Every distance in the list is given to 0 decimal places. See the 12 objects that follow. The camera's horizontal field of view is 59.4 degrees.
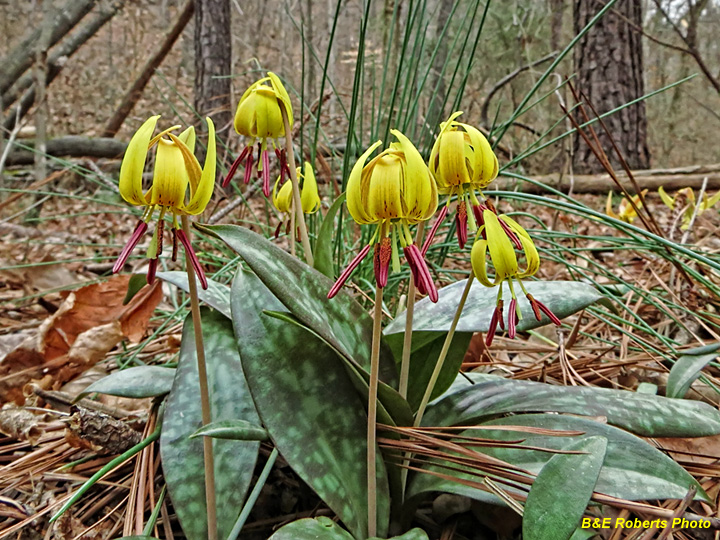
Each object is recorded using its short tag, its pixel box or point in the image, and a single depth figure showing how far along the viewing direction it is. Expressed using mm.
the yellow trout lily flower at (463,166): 307
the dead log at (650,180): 1320
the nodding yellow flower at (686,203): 732
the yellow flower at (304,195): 439
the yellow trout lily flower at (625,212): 764
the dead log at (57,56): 1810
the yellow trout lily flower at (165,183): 265
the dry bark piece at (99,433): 370
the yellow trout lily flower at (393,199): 271
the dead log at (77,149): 1705
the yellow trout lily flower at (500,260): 305
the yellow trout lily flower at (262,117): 387
